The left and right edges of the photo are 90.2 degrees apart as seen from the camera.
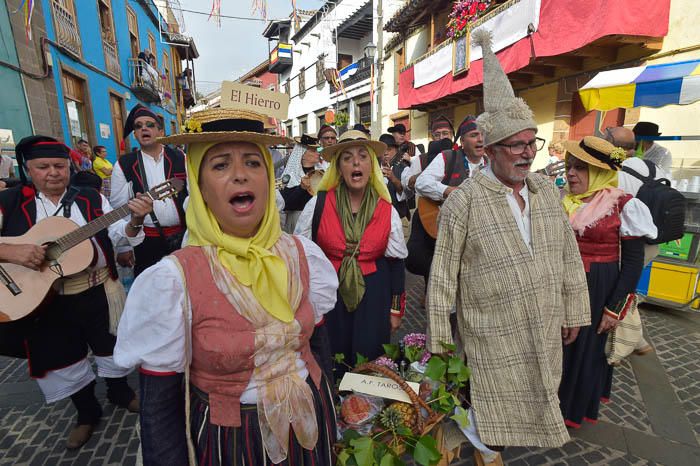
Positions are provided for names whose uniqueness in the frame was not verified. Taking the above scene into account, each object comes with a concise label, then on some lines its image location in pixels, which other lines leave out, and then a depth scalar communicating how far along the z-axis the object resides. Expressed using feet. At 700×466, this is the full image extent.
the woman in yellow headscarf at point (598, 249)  7.82
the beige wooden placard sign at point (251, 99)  4.74
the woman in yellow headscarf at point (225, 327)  3.67
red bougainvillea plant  32.17
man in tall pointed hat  5.82
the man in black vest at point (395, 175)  16.52
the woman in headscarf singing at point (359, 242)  8.05
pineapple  5.03
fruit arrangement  4.50
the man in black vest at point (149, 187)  10.91
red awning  19.08
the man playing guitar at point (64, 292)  7.91
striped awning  13.73
